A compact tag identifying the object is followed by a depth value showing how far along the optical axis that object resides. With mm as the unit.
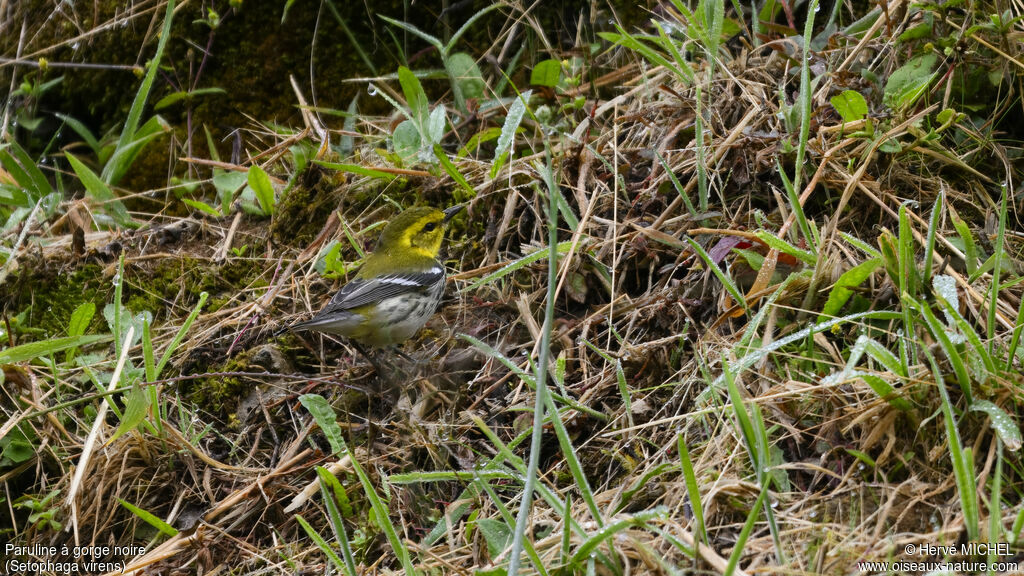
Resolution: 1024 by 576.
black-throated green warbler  7355
